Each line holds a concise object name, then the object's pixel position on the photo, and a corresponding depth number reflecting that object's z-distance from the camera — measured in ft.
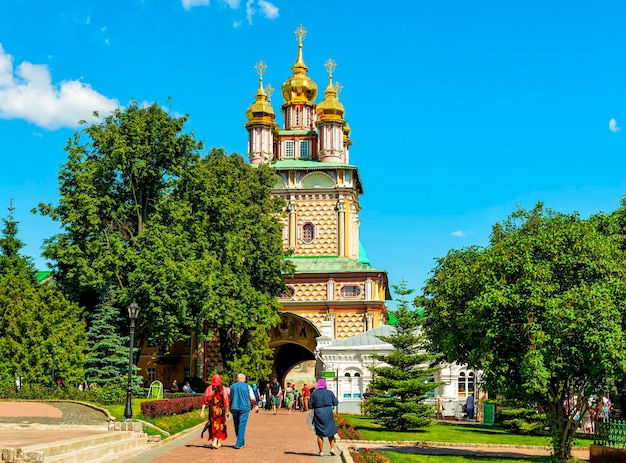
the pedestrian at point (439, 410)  110.22
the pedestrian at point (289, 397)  115.03
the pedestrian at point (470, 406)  106.22
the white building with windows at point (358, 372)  115.96
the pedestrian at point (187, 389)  109.86
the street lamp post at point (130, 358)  64.49
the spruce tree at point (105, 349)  101.30
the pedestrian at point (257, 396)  114.47
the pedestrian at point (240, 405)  54.13
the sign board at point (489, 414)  93.97
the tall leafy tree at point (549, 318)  51.26
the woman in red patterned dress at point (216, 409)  54.75
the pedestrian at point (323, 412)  51.47
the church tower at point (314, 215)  157.38
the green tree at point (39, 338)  95.30
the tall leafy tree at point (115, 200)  103.14
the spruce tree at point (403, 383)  82.38
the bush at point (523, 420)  81.46
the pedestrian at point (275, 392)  117.99
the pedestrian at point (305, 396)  111.65
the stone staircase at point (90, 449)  39.09
